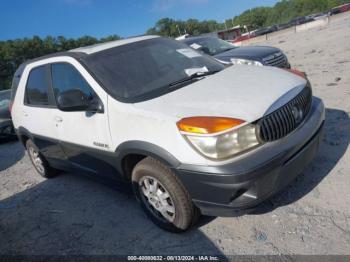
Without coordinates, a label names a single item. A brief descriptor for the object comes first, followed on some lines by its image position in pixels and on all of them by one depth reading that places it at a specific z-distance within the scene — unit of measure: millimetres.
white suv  2600
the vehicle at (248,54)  7121
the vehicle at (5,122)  9062
